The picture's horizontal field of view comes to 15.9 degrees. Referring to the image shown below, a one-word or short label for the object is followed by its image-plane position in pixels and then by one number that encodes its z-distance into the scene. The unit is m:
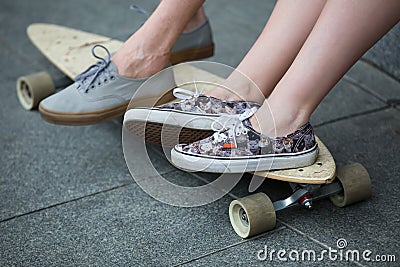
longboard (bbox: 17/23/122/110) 2.76
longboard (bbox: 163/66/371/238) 2.31
